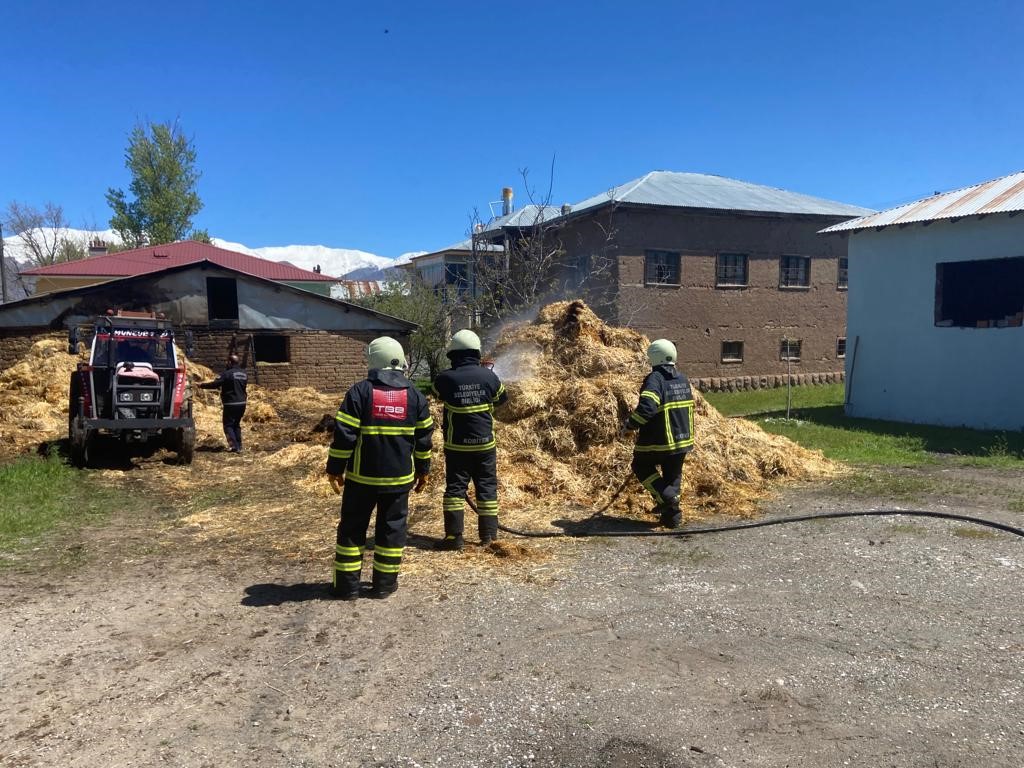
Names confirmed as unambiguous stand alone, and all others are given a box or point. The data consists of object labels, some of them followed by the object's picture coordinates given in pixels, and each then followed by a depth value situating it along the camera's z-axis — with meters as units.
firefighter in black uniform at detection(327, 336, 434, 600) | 5.23
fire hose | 6.95
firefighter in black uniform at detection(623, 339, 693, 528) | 6.93
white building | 14.18
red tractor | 10.79
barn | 18.47
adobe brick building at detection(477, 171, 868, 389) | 22.55
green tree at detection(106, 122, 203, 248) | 45.66
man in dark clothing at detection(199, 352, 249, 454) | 12.05
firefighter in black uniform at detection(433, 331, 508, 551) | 6.57
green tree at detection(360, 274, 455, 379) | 22.61
